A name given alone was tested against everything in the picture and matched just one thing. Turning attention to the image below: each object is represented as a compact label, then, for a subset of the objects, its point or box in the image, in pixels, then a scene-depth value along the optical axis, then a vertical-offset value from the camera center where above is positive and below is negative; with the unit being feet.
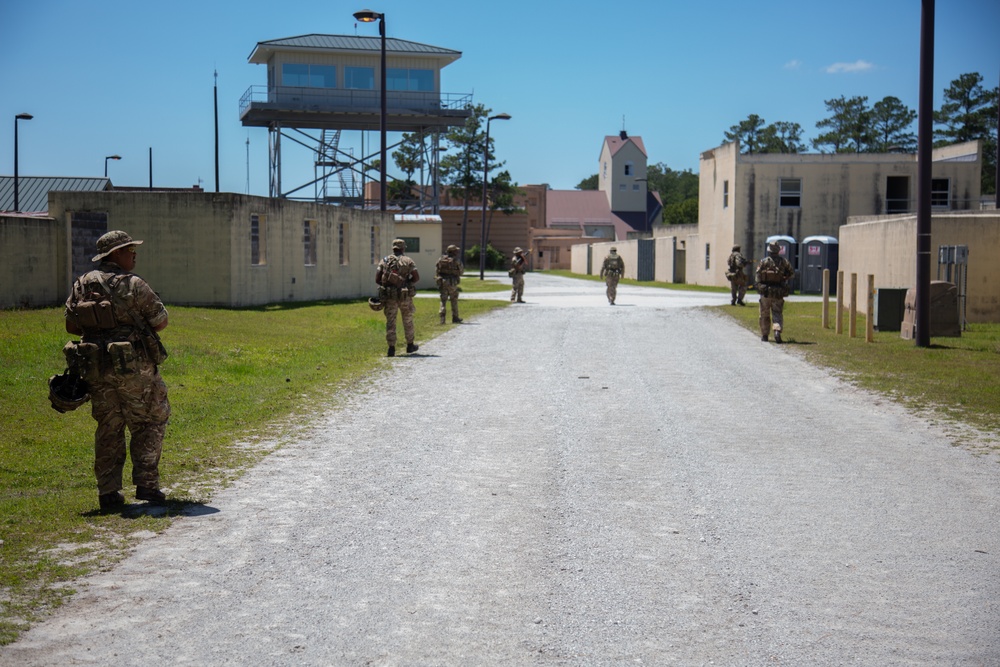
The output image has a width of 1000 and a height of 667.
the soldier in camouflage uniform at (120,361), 23.00 -2.00
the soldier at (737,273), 99.26 -0.06
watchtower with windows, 157.48 +26.95
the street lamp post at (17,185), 144.66 +11.34
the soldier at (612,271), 103.40 +0.04
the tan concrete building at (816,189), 149.48 +11.68
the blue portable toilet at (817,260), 137.69 +1.71
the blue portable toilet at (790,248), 143.43 +3.27
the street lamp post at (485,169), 144.56 +16.63
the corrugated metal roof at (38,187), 151.64 +11.59
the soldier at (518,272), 106.83 -0.11
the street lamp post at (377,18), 85.92 +20.35
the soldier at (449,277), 76.38 -0.47
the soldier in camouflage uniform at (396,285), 56.70 -0.79
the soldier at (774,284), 62.80 -0.67
